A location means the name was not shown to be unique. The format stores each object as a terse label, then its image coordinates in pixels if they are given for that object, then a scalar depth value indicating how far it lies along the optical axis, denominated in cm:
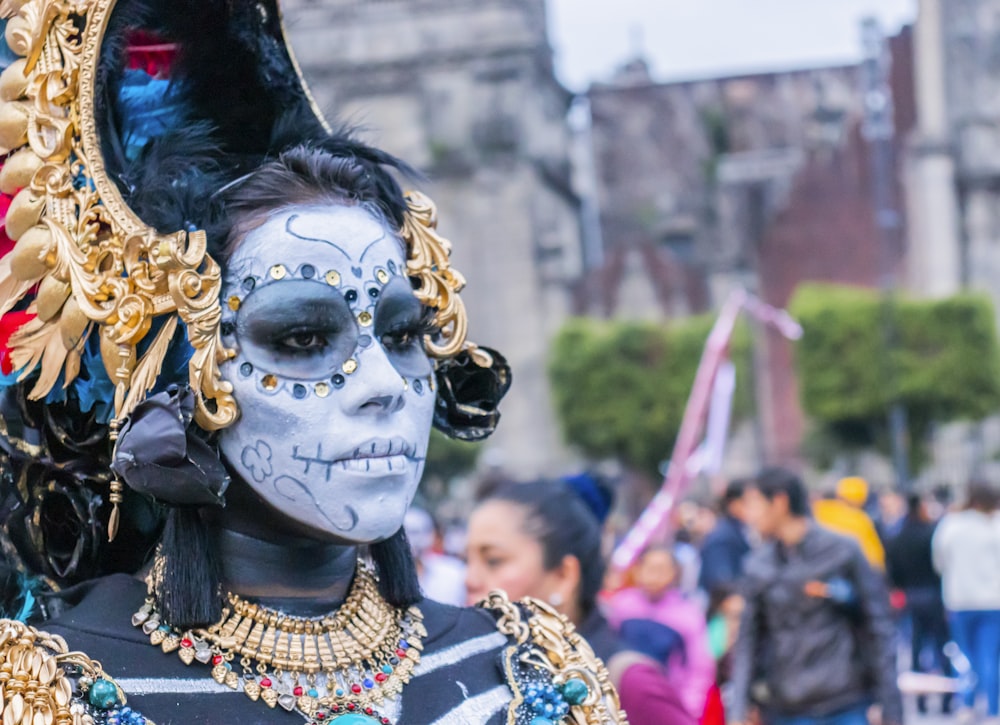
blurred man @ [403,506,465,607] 1011
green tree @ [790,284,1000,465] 4078
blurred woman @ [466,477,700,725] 477
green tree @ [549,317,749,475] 4488
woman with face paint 262
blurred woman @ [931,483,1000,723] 1124
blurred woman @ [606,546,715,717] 772
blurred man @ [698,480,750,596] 1291
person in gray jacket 703
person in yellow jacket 1179
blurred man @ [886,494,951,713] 1316
